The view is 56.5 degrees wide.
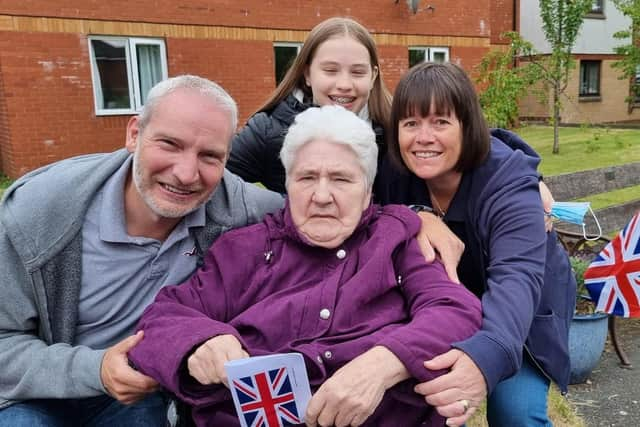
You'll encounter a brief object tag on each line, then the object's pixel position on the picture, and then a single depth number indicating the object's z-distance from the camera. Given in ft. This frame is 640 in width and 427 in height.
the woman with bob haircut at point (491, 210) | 6.61
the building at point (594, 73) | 65.26
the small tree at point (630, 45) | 49.25
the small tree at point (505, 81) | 32.19
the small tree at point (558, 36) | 39.86
